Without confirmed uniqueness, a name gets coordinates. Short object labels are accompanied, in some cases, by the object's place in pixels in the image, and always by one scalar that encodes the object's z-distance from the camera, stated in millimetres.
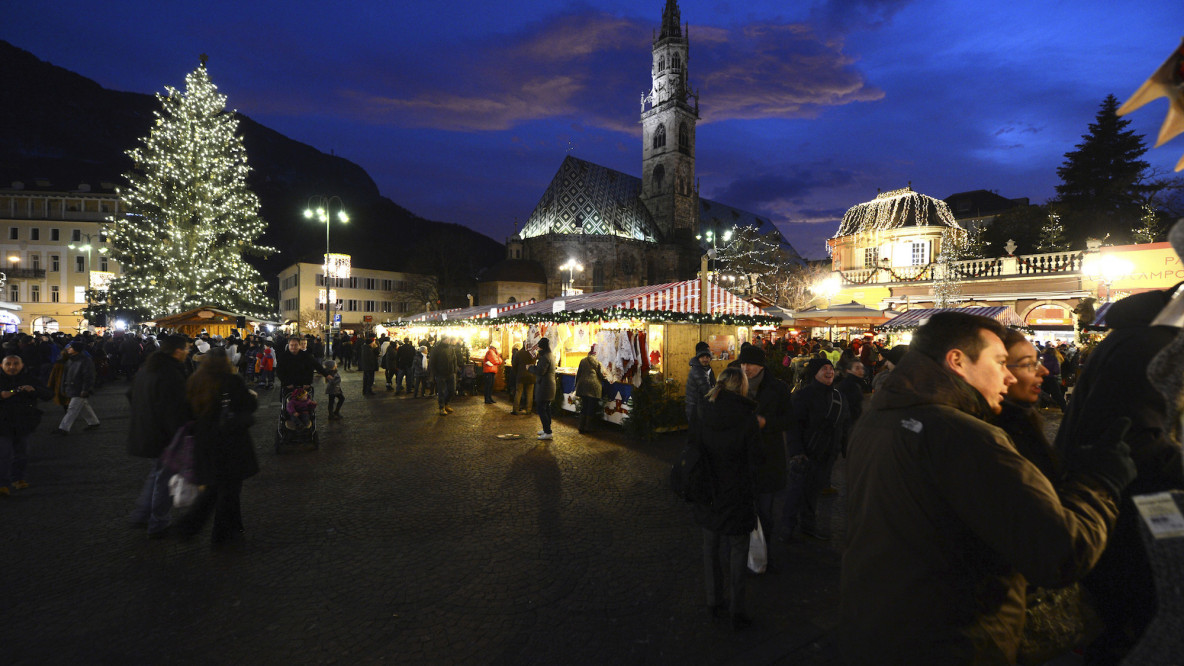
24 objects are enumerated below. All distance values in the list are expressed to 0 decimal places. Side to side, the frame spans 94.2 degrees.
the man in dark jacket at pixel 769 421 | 4438
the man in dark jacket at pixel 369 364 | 16297
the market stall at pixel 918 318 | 15312
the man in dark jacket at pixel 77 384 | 9594
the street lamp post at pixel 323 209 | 20359
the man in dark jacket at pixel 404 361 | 16406
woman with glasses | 1879
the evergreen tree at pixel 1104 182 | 30094
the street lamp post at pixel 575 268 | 55750
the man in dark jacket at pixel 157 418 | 5016
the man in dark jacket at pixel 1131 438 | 1792
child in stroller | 8742
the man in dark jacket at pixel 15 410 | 5980
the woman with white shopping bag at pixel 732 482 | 3555
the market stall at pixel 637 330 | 10414
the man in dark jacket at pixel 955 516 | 1476
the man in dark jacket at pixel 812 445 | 5121
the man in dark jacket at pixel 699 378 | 6797
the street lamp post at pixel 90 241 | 56284
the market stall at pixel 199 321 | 19906
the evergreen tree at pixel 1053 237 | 27703
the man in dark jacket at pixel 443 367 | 12617
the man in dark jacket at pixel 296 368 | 8719
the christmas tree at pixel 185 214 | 22984
